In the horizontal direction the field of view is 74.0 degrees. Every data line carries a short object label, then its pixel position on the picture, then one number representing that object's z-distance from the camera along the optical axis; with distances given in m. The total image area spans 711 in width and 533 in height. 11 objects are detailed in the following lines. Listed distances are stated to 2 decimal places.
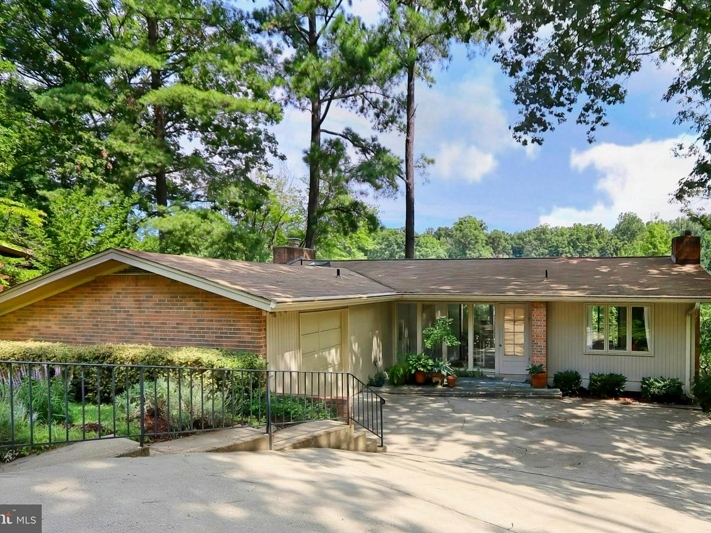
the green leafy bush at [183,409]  6.26
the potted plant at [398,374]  13.50
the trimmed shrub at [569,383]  12.74
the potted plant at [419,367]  13.36
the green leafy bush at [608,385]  12.42
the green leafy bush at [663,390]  11.83
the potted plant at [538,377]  12.86
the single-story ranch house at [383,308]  9.10
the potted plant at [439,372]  13.25
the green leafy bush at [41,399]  6.44
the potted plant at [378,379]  13.38
